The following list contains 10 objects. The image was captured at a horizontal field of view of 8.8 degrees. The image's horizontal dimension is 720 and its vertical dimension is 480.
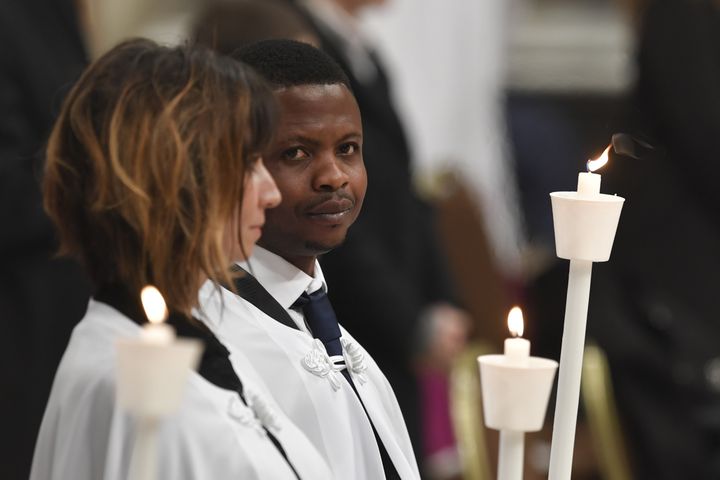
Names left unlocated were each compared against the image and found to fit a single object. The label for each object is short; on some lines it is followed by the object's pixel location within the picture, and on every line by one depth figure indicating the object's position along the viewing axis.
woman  4.71
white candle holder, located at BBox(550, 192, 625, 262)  4.75
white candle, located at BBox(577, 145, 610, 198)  4.76
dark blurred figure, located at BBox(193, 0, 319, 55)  5.74
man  4.77
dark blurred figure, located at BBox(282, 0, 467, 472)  6.25
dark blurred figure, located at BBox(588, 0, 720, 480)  9.81
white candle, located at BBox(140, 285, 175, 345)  4.37
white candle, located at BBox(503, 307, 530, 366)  4.70
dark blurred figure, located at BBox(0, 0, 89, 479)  7.12
